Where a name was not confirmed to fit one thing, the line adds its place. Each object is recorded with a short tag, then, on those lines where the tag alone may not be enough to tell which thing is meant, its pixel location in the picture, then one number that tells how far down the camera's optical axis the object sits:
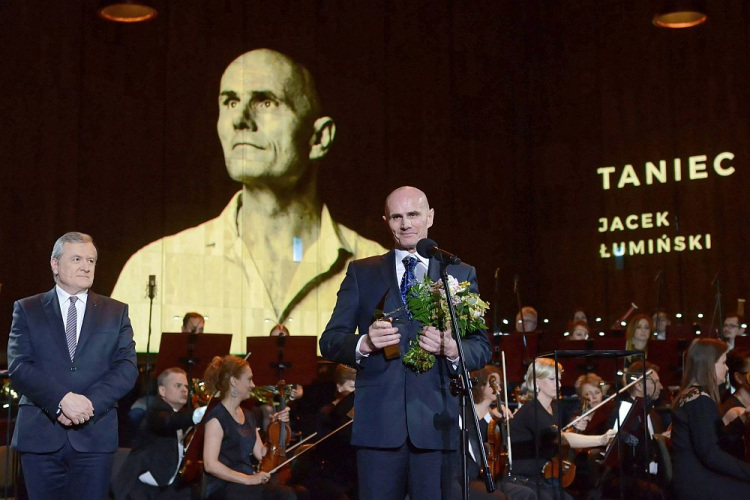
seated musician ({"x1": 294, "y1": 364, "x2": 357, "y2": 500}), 6.41
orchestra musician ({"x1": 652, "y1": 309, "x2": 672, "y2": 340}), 10.18
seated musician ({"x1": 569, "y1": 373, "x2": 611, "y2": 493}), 6.30
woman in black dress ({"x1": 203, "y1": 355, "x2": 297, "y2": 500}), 5.82
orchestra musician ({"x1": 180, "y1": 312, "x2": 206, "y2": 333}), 9.07
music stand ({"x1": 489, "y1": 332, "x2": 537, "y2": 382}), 8.52
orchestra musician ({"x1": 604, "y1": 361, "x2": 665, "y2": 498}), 6.32
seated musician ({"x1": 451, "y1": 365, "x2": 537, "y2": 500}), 5.65
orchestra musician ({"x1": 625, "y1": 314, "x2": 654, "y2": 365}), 9.12
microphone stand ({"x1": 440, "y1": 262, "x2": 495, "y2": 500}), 2.88
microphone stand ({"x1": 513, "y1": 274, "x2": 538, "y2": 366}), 8.29
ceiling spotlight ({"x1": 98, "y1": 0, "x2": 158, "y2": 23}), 8.02
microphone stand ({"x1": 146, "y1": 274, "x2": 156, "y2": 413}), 7.88
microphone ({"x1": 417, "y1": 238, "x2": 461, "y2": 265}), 2.94
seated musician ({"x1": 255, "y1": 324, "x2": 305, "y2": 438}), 7.32
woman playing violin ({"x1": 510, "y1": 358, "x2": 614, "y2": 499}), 5.87
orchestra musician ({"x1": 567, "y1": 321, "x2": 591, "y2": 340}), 9.67
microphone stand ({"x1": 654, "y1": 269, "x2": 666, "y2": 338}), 10.17
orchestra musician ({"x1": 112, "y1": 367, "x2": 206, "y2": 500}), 5.96
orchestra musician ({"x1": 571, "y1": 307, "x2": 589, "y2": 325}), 11.25
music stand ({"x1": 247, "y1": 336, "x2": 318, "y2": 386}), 7.74
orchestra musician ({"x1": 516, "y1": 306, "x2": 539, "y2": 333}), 10.66
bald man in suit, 2.98
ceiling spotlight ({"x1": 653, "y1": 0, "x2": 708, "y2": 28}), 8.80
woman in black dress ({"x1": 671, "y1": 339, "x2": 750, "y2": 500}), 4.86
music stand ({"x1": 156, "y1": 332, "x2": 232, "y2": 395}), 7.75
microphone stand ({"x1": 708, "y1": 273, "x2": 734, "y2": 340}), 10.09
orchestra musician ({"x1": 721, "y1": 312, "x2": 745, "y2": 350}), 9.40
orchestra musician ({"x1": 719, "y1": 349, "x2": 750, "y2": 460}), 5.20
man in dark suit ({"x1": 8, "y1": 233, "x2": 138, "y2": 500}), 3.59
